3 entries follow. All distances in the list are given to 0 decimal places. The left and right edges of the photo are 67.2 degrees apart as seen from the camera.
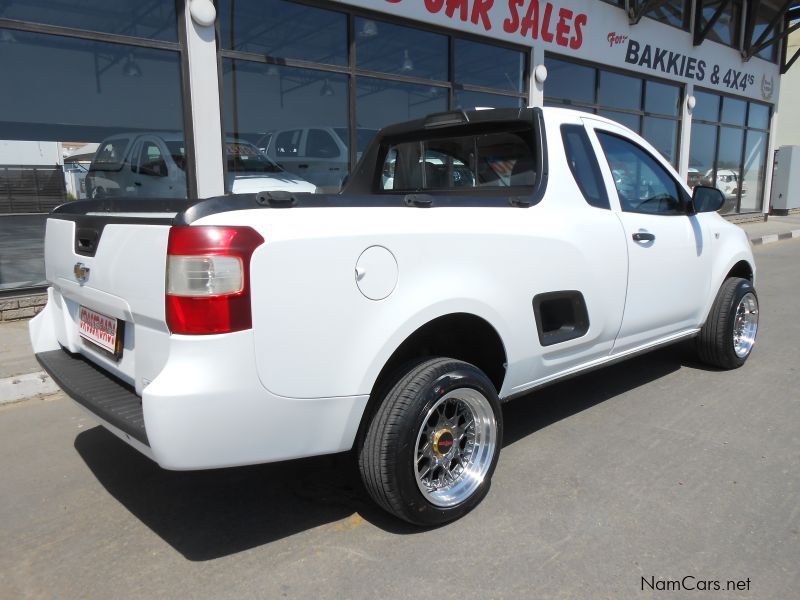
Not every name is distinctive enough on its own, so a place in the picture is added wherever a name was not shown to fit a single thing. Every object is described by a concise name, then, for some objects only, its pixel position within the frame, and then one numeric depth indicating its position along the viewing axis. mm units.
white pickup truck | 1958
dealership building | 6359
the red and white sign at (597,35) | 9141
